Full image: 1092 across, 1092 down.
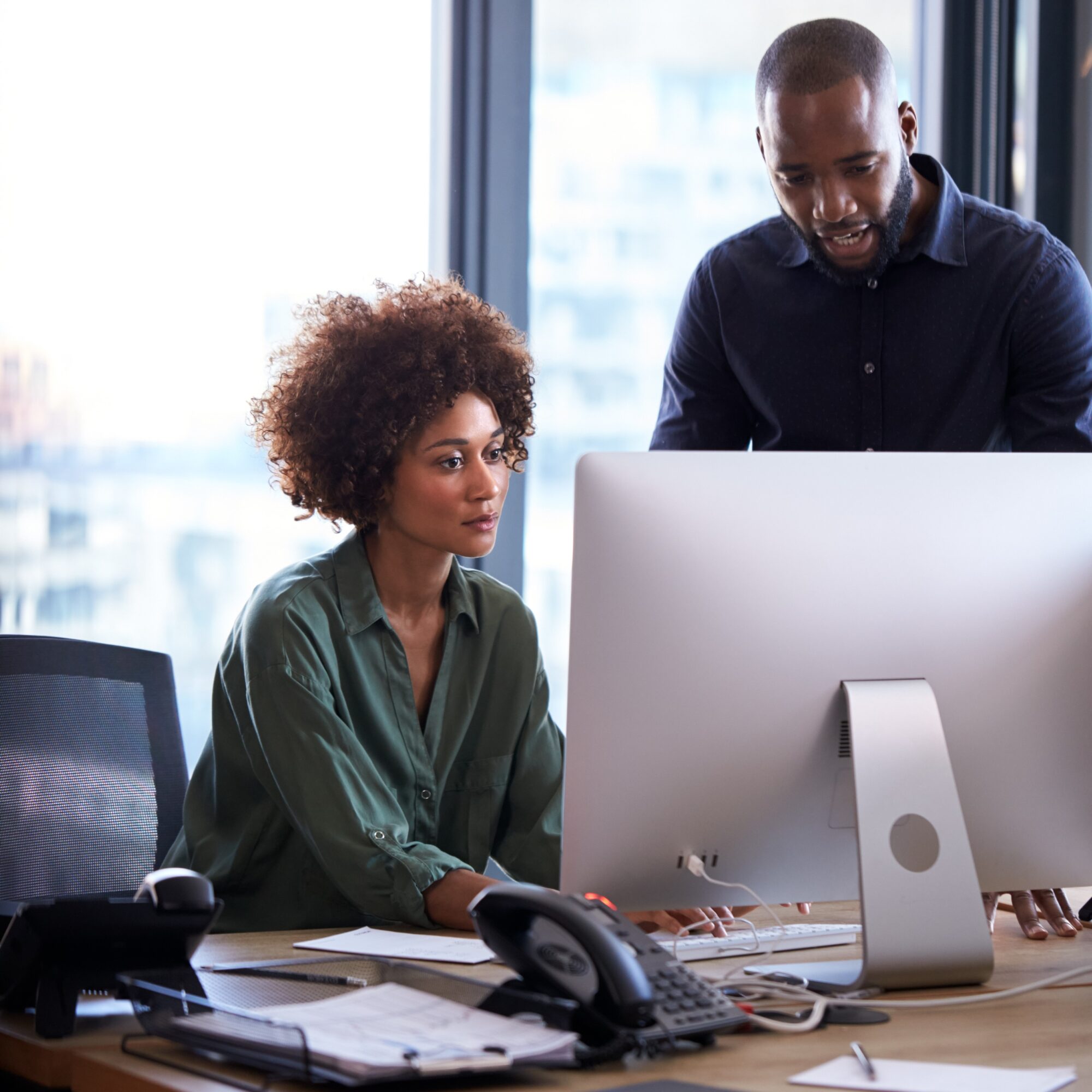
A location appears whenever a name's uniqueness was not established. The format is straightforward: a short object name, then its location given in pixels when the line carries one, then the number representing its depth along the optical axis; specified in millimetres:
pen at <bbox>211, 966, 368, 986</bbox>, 2727
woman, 3243
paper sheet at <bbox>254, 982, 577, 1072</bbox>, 2511
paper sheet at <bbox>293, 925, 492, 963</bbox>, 2942
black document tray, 2511
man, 3610
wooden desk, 2555
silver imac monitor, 2760
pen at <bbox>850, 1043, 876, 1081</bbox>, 2570
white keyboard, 2953
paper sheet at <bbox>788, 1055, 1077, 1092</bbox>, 2542
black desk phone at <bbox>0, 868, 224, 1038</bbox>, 2664
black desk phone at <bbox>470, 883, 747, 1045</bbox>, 2595
